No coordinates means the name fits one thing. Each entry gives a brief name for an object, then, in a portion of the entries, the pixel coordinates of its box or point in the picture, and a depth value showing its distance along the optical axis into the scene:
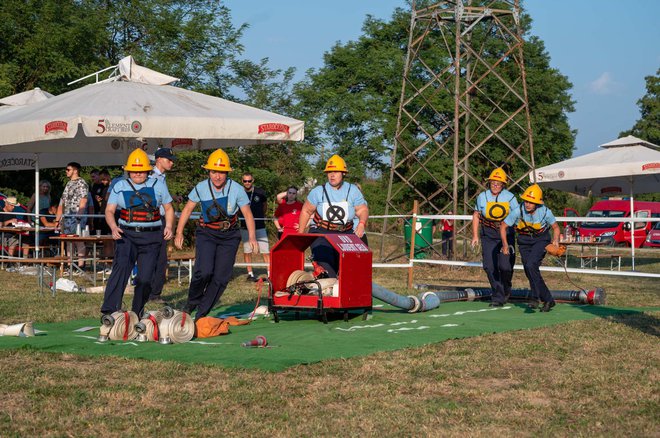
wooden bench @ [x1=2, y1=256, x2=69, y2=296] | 15.28
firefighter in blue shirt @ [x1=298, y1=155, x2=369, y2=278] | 12.39
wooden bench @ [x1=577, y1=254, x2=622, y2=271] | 23.62
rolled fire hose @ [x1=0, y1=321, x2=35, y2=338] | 10.46
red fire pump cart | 11.84
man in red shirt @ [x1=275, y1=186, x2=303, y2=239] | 18.44
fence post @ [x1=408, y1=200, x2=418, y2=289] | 17.98
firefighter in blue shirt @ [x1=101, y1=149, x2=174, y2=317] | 11.02
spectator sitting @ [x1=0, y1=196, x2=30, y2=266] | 19.27
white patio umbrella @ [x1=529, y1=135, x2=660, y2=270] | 23.50
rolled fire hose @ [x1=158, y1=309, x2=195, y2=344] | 9.98
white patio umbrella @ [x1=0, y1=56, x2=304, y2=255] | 15.08
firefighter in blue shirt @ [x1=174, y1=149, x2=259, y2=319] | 11.43
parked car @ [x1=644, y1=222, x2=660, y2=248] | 42.91
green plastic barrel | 23.42
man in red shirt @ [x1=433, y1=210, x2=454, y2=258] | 22.34
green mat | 9.21
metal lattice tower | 42.12
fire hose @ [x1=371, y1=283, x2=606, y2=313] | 12.97
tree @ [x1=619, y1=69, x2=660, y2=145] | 64.38
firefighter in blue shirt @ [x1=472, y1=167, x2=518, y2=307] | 14.24
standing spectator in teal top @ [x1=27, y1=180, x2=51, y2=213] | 20.88
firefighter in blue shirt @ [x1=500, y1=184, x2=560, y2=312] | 13.84
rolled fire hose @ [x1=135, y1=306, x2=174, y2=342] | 10.07
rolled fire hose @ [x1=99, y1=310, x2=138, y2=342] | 10.10
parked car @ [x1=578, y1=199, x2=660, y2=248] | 40.66
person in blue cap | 13.85
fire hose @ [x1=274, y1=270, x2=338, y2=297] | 12.03
